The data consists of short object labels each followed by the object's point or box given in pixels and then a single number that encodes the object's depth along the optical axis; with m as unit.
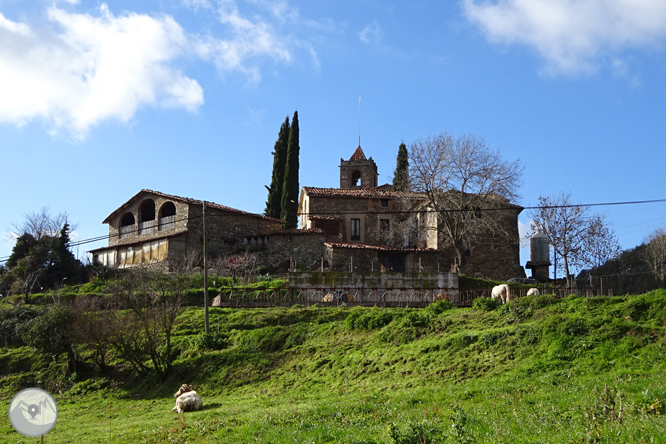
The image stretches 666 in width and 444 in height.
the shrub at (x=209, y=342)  23.73
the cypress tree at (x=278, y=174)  54.78
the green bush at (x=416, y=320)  20.64
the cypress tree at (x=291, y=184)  52.03
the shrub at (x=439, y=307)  22.16
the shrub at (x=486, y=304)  20.92
